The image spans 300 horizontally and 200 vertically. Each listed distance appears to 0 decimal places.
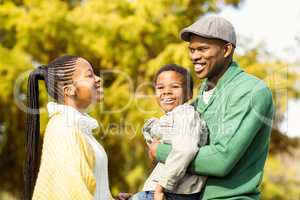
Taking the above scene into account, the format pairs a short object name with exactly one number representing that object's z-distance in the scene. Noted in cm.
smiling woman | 288
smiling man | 288
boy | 292
